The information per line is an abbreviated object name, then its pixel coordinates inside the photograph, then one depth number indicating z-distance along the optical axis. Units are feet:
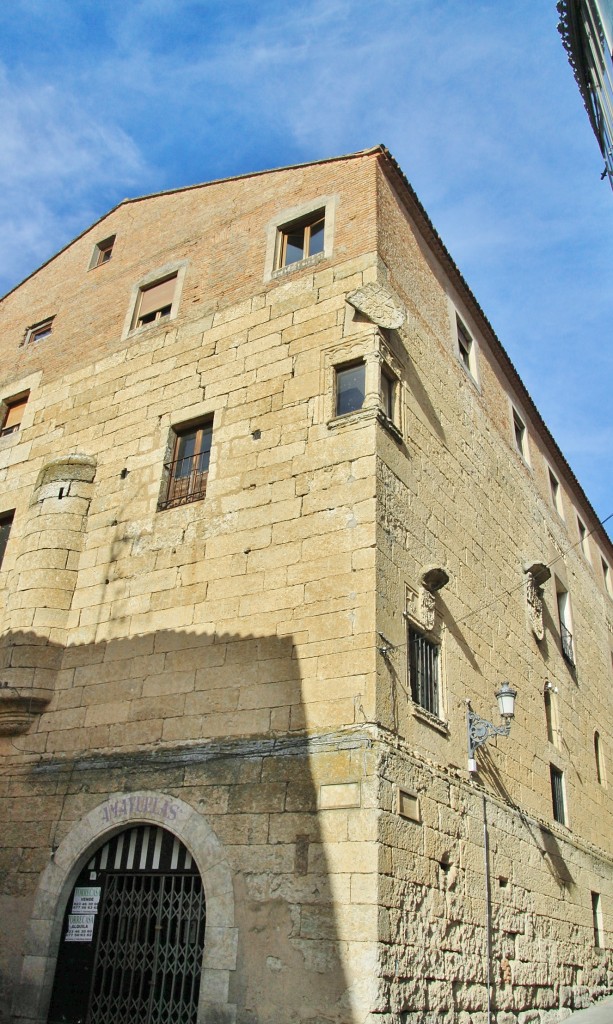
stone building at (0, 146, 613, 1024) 22.33
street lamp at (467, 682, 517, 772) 27.81
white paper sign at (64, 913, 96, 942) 25.40
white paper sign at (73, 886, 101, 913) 25.72
